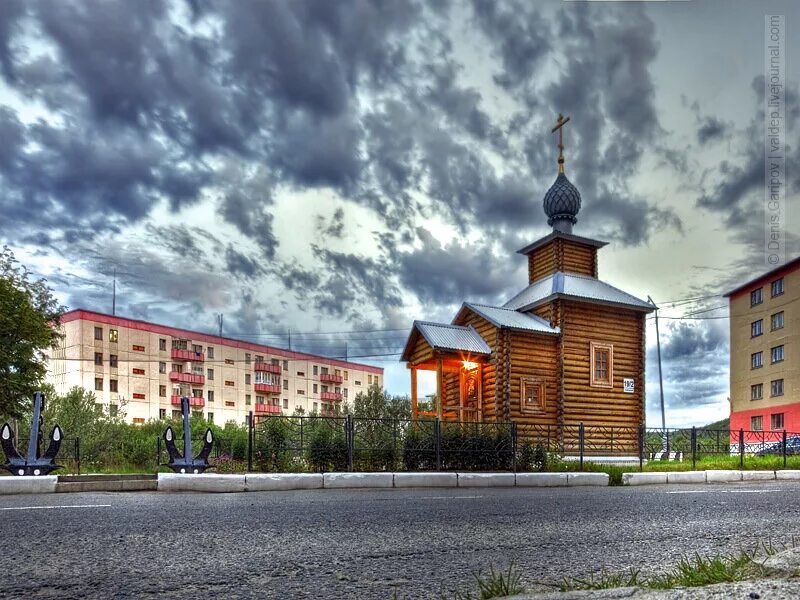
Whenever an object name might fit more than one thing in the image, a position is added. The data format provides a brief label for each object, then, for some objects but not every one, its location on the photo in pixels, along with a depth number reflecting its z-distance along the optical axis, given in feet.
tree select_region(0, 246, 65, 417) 81.82
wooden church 82.58
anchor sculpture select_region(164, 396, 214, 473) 47.42
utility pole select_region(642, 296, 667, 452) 148.44
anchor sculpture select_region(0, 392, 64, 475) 42.96
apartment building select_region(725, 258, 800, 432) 143.95
